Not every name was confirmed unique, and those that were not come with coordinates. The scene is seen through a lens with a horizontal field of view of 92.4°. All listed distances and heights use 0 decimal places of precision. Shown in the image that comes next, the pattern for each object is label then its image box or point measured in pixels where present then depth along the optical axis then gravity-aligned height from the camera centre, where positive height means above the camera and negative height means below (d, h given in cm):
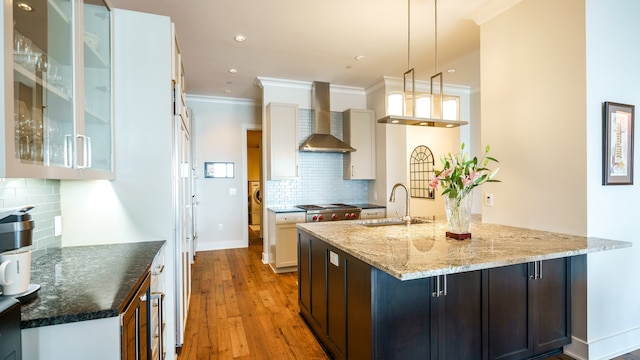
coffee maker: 101 -18
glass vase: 214 -26
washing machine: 847 -71
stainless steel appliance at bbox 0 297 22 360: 81 -42
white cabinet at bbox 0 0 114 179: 99 +37
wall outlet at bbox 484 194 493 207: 283 -22
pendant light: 239 +46
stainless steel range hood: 470 +88
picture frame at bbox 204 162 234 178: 558 +17
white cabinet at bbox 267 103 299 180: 450 +54
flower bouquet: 210 -7
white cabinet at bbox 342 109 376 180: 491 +57
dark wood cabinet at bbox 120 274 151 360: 112 -61
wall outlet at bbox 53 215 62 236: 180 -27
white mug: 104 -32
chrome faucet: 287 -39
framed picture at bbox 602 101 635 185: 217 +23
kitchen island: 168 -73
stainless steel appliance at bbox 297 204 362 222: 430 -51
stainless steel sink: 294 -44
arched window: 569 +12
